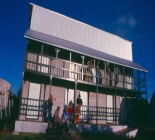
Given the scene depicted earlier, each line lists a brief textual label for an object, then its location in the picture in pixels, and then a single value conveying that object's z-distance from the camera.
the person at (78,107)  13.06
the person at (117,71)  18.03
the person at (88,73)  14.75
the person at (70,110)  12.47
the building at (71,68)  12.71
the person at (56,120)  11.18
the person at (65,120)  11.04
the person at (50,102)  11.94
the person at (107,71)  17.01
